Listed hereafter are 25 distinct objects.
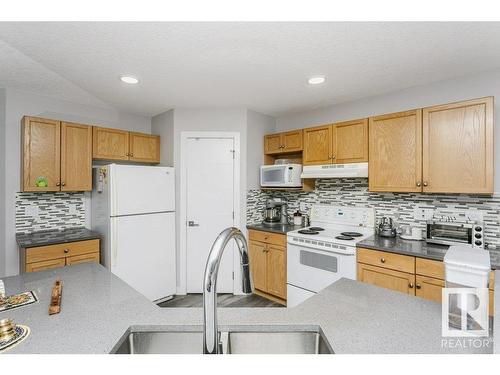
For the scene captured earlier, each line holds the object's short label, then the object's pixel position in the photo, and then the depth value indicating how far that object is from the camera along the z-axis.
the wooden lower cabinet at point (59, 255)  2.32
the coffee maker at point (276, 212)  3.39
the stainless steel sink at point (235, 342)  0.98
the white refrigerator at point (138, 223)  2.66
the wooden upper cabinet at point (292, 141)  3.13
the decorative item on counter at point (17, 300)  1.12
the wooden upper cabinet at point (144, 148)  3.25
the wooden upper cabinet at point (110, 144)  2.97
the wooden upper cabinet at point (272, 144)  3.35
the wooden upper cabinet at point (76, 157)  2.73
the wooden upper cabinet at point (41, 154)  2.52
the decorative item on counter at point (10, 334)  0.85
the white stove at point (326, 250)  2.41
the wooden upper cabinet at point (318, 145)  2.87
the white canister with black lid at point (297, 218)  3.33
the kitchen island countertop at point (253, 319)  0.85
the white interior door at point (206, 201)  3.20
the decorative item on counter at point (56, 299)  1.07
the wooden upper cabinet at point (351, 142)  2.62
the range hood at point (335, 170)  2.60
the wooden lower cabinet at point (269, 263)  2.90
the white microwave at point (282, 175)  3.08
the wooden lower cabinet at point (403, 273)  1.94
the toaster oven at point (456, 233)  2.05
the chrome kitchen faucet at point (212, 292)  0.71
